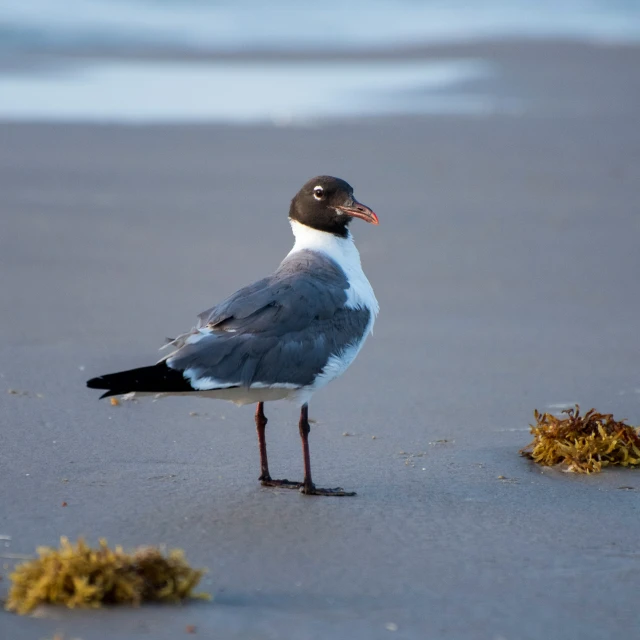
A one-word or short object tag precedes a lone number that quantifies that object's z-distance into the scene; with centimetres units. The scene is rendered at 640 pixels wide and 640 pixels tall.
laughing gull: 893
